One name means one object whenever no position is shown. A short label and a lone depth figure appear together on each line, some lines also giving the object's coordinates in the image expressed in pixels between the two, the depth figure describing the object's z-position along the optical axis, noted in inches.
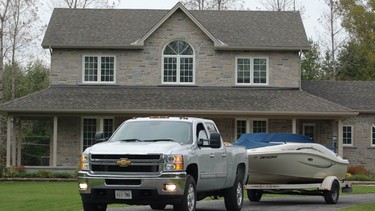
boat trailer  848.3
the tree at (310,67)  2454.5
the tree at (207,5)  2399.1
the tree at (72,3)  2268.7
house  1465.3
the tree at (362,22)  2299.5
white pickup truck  617.3
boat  855.1
